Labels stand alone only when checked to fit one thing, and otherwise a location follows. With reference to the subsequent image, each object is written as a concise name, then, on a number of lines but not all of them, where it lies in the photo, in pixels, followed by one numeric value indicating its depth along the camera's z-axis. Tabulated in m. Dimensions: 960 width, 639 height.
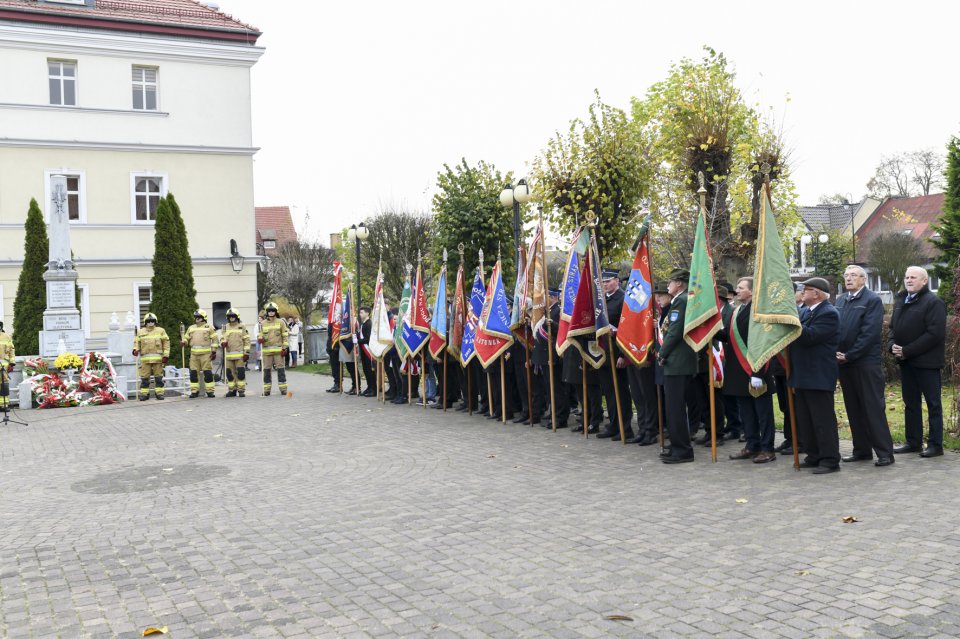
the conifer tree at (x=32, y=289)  23.56
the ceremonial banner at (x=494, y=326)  12.79
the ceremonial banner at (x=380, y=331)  16.16
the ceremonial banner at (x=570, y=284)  11.31
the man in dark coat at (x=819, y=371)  8.20
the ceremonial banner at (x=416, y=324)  14.84
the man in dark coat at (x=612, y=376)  10.97
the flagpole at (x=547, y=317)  11.84
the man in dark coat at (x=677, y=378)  9.15
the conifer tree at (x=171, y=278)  24.64
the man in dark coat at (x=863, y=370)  8.38
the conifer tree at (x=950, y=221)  21.81
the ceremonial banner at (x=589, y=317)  11.02
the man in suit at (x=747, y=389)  9.05
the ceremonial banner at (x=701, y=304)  9.02
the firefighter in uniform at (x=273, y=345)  18.86
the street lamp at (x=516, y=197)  14.07
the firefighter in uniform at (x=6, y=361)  15.94
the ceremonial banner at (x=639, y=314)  10.09
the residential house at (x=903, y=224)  53.28
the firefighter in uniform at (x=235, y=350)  18.66
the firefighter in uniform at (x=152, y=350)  18.47
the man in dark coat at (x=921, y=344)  8.66
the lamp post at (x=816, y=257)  49.72
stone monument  19.53
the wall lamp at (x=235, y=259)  29.23
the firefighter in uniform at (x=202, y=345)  18.58
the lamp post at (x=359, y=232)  19.95
